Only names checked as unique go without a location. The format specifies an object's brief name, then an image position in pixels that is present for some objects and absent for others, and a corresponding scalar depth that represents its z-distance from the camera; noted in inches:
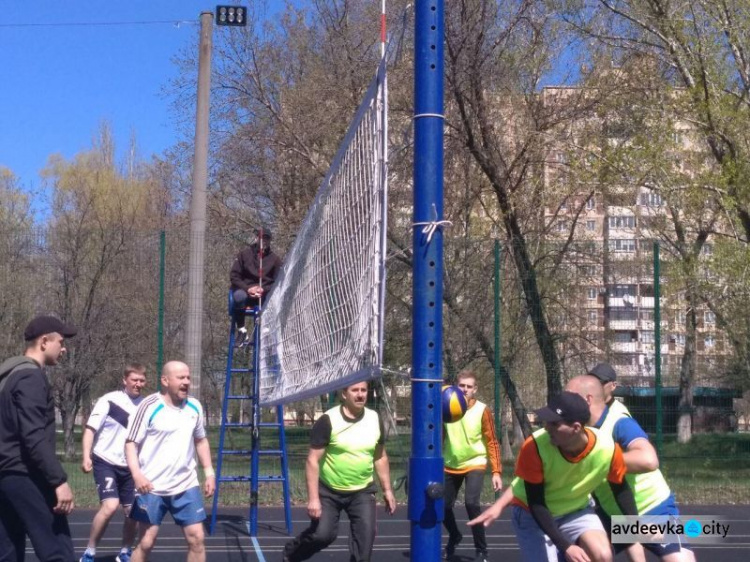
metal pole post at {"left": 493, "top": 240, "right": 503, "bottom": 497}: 621.9
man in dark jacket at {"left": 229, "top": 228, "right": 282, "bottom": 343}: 445.1
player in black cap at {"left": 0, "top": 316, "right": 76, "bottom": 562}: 227.3
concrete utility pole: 585.3
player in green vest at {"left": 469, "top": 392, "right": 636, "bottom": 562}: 207.3
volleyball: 272.4
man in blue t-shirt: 231.3
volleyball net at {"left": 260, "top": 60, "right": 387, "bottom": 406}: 163.5
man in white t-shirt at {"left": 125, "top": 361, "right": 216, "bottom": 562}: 300.8
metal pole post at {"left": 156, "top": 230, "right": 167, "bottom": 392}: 609.0
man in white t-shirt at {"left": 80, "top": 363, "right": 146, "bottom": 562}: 376.8
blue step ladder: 453.7
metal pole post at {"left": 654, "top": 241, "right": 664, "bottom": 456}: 621.9
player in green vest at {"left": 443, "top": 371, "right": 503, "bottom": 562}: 391.2
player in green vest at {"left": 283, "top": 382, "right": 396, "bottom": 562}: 311.6
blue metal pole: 161.8
